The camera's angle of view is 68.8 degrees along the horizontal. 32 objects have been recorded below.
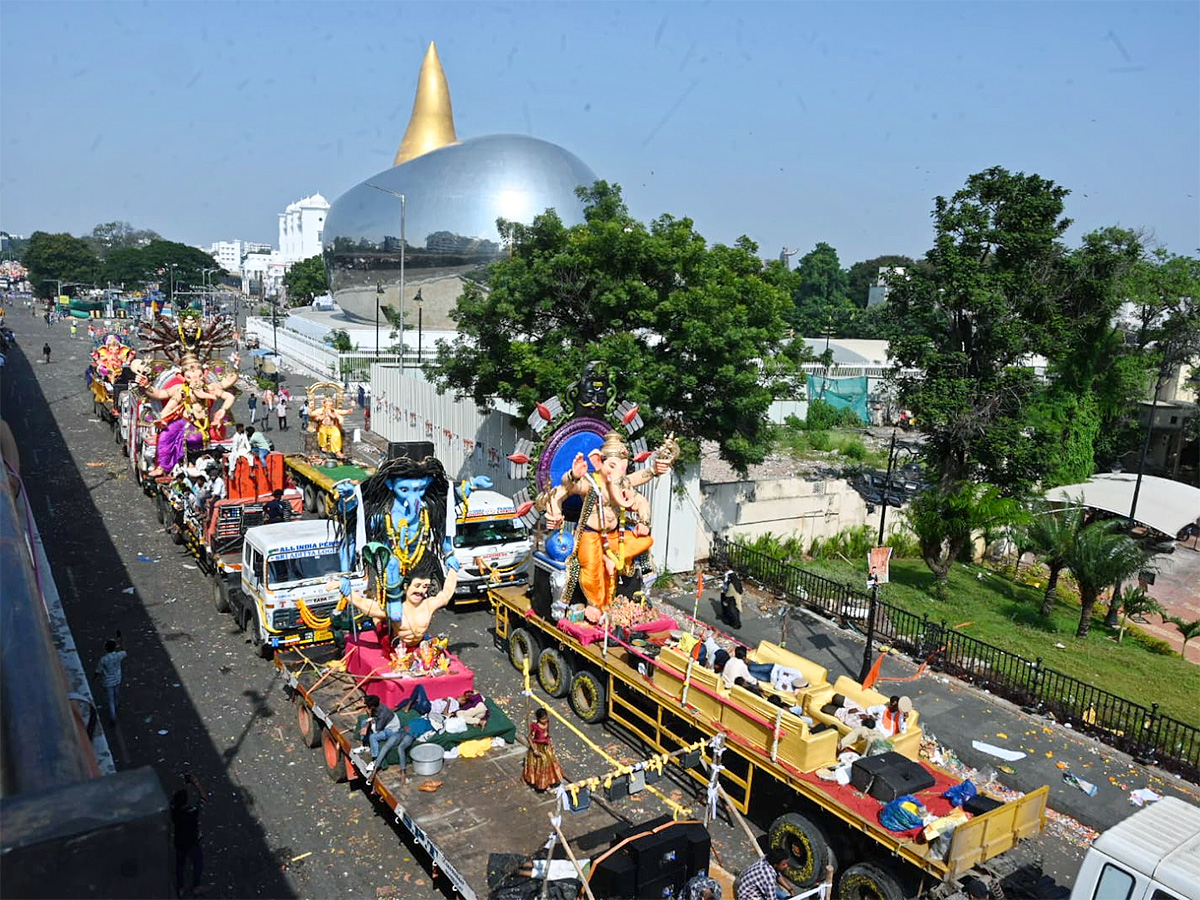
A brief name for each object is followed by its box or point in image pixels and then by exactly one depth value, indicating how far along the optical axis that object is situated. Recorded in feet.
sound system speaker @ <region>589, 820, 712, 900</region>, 24.73
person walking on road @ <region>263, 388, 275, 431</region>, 120.47
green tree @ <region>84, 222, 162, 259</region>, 582.02
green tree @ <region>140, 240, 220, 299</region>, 369.30
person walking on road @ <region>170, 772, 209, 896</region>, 28.86
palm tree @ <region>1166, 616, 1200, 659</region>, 58.65
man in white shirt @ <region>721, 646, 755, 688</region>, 37.29
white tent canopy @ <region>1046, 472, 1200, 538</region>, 82.84
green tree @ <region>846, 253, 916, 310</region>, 324.60
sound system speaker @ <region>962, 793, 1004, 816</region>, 29.89
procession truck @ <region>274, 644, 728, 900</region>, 25.35
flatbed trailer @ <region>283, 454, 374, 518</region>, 72.38
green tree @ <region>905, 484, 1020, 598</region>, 64.75
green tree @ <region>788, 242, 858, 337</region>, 260.42
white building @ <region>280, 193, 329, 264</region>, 553.23
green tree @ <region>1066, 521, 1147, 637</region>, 57.77
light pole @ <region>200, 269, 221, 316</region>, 310.59
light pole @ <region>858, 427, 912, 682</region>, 47.60
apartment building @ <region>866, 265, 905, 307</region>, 289.68
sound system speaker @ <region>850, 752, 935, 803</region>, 30.99
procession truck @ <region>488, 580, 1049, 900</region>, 29.12
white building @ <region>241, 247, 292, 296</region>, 457.72
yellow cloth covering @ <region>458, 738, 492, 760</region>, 33.22
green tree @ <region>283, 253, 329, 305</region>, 338.95
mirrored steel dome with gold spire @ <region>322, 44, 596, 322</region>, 192.65
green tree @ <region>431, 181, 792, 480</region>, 63.41
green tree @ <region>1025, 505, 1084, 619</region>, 60.95
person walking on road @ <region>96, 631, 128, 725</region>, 40.01
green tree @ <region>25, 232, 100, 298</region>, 354.74
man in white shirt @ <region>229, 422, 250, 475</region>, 62.39
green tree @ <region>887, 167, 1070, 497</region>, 73.31
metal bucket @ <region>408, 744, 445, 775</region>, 31.83
